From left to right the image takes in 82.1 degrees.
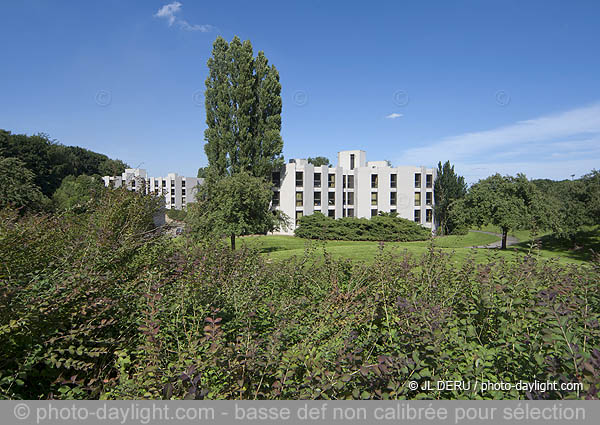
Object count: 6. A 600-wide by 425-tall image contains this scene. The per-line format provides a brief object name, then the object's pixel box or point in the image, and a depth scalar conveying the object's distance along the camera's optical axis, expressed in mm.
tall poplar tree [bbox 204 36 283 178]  31500
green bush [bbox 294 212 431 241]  33000
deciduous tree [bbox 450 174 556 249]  23234
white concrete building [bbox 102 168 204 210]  60938
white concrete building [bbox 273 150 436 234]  37906
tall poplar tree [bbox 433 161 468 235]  40531
